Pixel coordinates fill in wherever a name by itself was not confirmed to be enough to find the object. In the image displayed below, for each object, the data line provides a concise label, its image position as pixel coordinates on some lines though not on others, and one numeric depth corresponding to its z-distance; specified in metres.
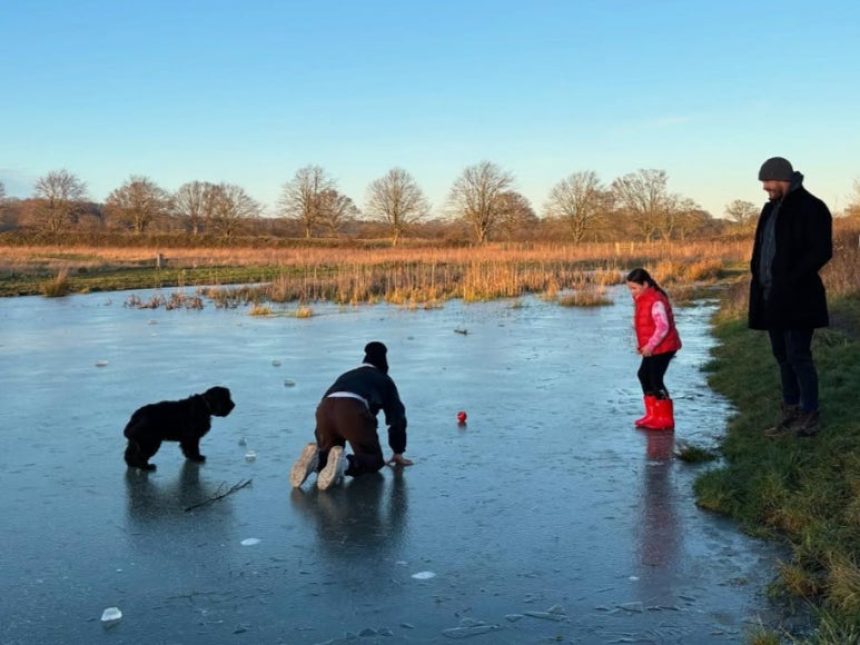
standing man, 6.10
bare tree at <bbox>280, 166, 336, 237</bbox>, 80.19
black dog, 6.21
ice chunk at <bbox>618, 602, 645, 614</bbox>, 3.68
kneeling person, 5.69
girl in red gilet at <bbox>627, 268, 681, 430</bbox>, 7.29
